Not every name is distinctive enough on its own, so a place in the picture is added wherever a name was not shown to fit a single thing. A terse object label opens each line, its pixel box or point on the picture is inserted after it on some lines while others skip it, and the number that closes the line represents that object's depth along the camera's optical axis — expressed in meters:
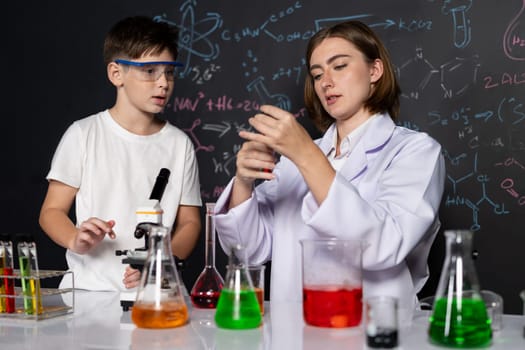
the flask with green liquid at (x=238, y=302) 1.21
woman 1.48
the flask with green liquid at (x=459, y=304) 1.05
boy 2.17
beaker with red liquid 1.21
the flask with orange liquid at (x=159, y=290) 1.22
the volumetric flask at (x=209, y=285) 1.47
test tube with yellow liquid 1.39
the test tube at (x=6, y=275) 1.42
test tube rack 1.39
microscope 1.45
